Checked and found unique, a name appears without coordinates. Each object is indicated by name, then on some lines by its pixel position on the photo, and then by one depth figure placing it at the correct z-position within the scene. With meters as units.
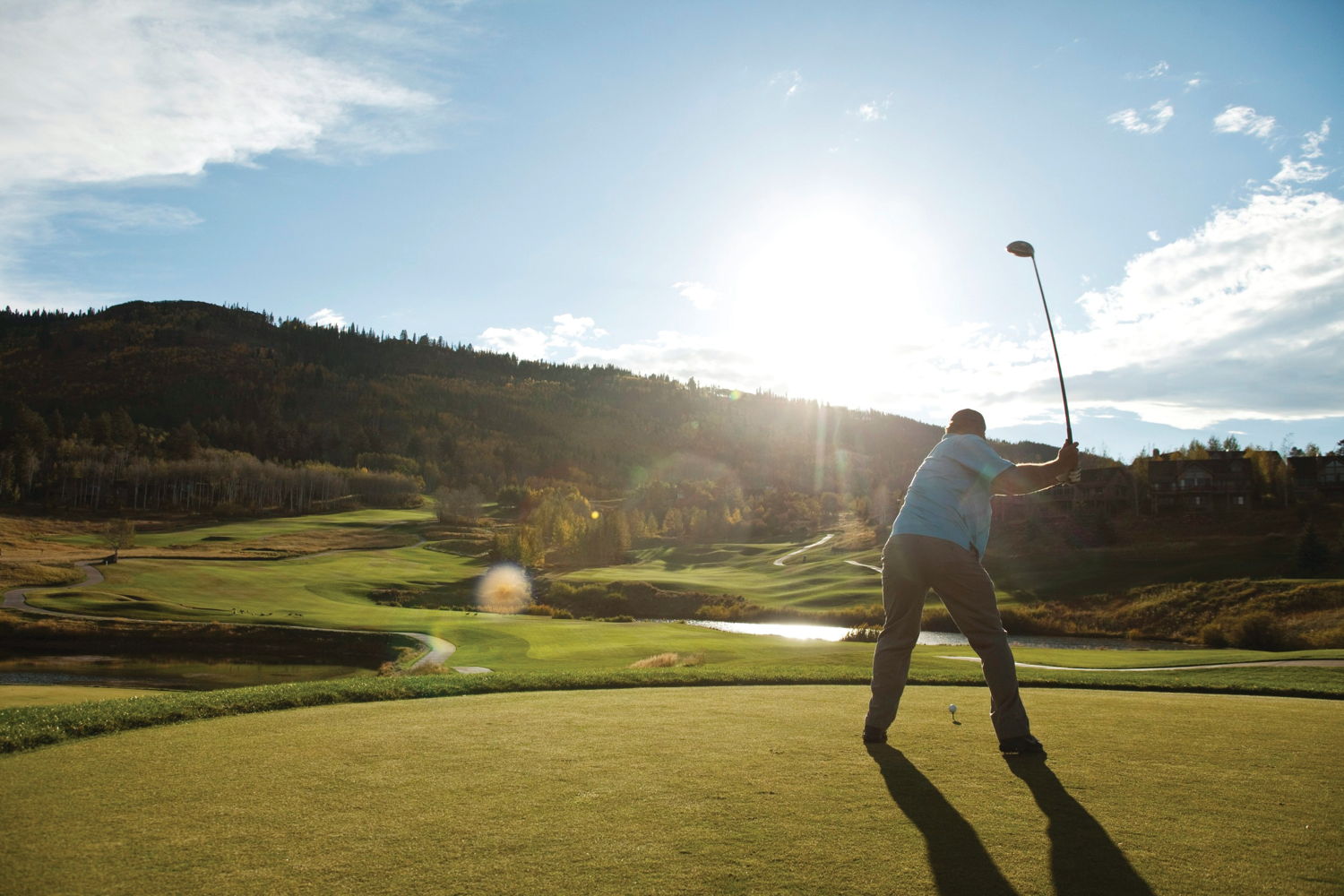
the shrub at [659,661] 22.83
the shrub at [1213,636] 45.38
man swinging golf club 6.82
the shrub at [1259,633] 42.06
